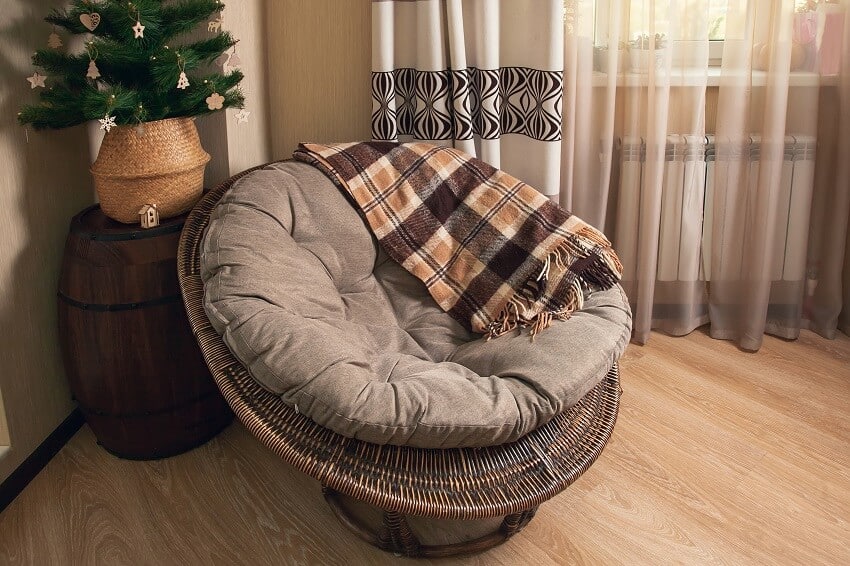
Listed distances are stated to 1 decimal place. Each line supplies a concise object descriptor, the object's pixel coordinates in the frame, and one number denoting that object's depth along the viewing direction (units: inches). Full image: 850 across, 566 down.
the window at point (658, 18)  88.1
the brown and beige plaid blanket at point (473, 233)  70.5
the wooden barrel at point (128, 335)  68.5
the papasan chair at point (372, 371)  54.7
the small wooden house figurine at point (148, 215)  70.1
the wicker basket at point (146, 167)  67.9
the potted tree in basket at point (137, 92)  62.9
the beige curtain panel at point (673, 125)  85.3
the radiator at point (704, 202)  94.0
